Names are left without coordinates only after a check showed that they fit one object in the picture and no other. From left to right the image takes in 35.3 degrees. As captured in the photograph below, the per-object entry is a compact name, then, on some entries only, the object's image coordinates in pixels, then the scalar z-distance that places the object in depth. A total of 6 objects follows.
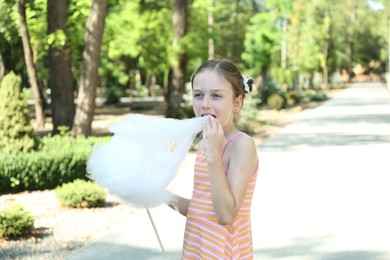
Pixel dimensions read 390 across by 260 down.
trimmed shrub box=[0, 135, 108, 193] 9.95
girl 2.39
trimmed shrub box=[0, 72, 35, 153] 10.94
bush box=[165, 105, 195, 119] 18.35
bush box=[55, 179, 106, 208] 8.70
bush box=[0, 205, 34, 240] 6.93
